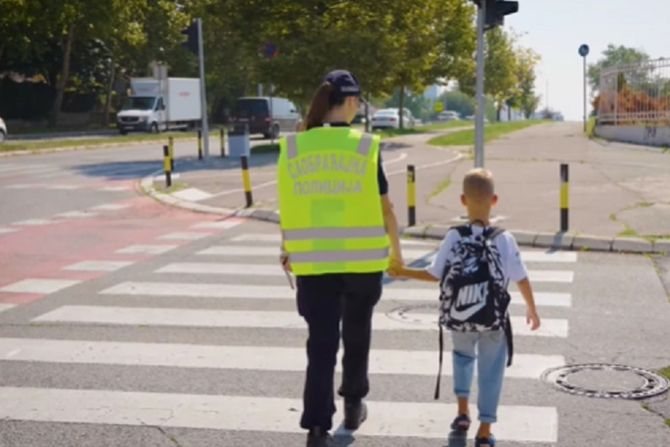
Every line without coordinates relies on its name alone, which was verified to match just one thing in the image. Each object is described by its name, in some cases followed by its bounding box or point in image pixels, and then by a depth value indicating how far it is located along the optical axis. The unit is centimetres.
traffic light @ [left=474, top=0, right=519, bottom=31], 1167
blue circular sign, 3944
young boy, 466
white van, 4159
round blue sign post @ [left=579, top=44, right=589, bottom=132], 3944
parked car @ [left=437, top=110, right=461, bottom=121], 12482
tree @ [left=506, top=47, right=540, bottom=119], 9306
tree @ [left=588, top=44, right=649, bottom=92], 11506
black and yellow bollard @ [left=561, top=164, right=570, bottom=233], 1237
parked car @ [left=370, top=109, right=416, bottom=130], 5925
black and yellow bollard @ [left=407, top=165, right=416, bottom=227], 1326
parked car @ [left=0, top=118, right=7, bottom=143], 3881
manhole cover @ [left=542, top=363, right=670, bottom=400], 577
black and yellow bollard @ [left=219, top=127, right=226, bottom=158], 2982
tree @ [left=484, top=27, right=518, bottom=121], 7194
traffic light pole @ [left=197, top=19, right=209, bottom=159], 2561
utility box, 2869
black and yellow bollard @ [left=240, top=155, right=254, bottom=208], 1596
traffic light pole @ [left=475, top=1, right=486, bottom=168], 1214
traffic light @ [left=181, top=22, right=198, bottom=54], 2586
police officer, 472
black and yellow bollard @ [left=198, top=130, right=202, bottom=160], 2861
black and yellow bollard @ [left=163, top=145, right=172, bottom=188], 1956
